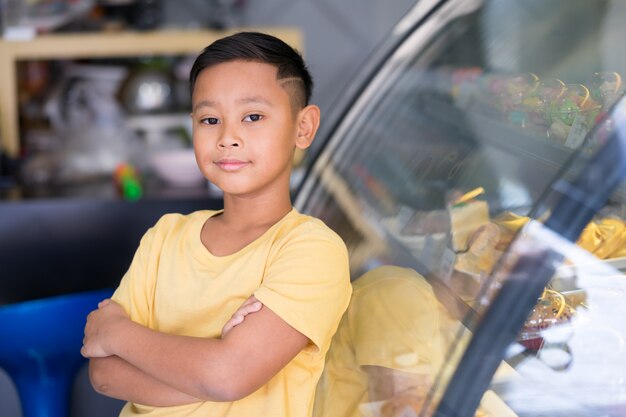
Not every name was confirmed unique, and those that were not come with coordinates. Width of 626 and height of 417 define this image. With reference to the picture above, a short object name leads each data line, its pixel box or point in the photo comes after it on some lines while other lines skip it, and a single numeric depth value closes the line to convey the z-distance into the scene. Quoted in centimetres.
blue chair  149
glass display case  86
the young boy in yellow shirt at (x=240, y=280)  94
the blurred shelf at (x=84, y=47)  267
